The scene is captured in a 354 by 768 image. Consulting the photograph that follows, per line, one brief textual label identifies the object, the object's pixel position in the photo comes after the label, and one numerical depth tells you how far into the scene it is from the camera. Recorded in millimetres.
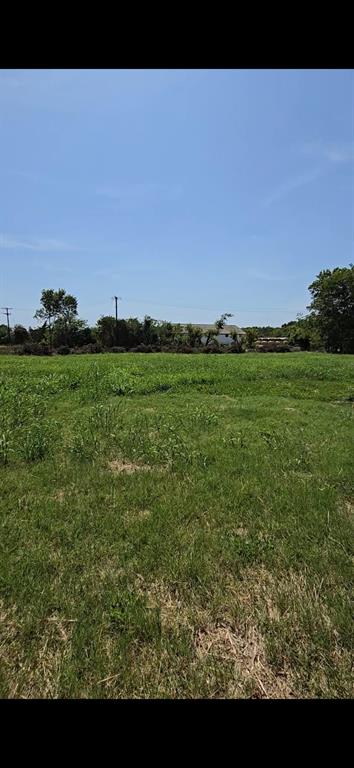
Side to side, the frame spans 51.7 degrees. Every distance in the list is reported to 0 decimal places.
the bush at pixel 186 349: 34928
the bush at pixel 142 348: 34562
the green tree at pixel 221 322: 48638
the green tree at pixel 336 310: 38312
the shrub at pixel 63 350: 30456
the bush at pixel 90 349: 31703
